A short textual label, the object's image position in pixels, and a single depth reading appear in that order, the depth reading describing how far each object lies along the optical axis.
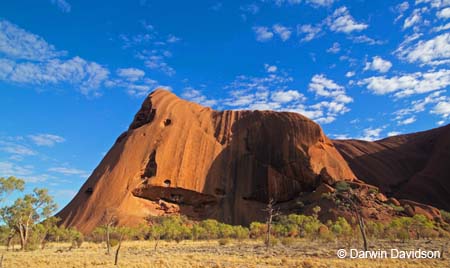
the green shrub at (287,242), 36.96
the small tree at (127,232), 46.76
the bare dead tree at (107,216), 53.27
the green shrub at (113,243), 41.26
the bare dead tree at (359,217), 24.94
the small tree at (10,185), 37.58
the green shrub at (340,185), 51.30
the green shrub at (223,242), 39.35
